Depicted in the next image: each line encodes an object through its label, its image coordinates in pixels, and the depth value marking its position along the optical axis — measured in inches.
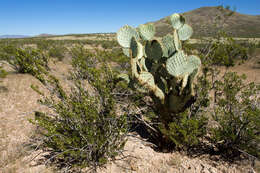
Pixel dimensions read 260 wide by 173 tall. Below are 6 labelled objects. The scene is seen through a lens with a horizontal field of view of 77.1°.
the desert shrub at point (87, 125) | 99.3
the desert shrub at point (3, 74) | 269.9
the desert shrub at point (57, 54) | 559.5
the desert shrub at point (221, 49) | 164.9
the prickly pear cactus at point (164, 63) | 98.7
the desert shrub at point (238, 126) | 103.3
